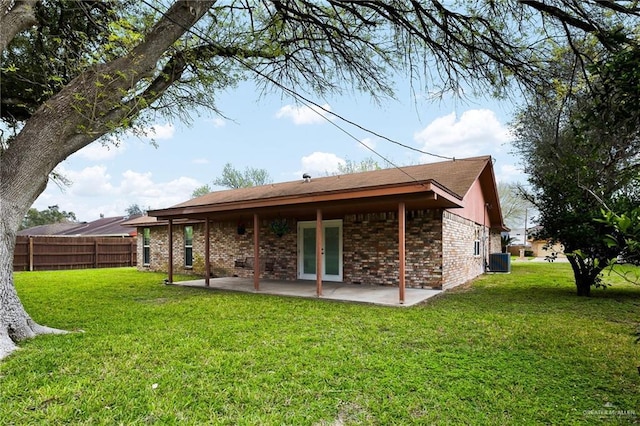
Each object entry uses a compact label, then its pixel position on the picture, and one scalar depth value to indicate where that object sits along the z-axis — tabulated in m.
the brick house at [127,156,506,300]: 7.82
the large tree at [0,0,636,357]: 4.31
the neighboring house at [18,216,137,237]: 25.62
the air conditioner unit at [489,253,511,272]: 15.25
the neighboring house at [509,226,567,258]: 32.25
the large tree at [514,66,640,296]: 7.24
